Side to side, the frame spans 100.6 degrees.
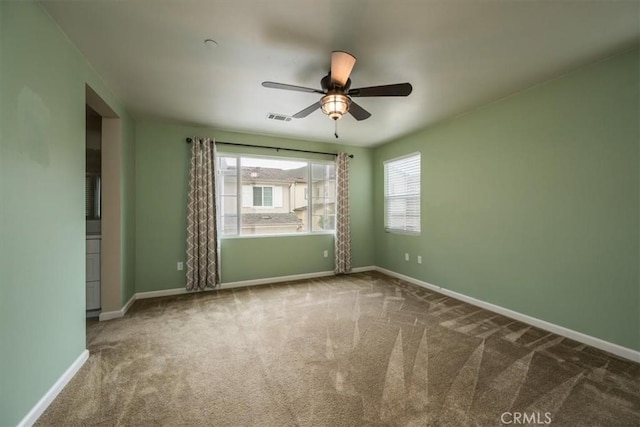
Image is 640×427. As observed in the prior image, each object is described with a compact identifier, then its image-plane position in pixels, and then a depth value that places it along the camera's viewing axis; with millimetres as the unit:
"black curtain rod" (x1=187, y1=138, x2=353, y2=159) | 4167
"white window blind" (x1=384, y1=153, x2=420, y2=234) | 4504
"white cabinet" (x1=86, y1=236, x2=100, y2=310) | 3078
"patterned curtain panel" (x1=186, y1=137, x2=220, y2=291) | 3990
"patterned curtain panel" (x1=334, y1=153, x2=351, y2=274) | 5027
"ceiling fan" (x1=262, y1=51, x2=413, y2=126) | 2023
